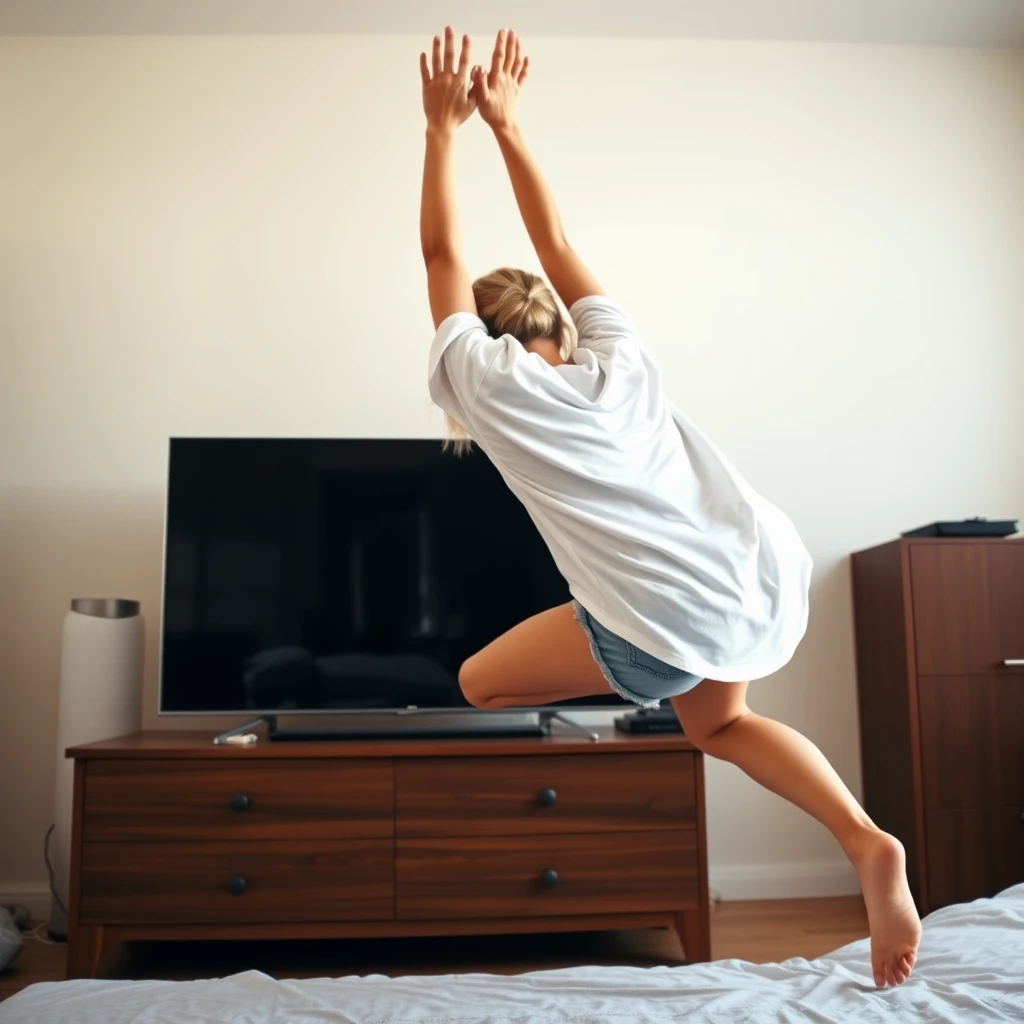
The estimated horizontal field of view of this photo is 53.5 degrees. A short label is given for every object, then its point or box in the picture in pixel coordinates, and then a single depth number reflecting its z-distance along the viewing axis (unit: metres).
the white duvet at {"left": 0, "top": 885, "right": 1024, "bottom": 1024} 1.30
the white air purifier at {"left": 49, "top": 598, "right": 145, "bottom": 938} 3.02
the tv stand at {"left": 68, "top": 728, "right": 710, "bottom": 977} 2.67
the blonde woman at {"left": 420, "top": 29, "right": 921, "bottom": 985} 1.43
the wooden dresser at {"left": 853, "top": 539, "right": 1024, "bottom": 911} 2.96
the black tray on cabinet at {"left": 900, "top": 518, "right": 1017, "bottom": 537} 3.09
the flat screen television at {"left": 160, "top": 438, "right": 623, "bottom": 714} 3.05
